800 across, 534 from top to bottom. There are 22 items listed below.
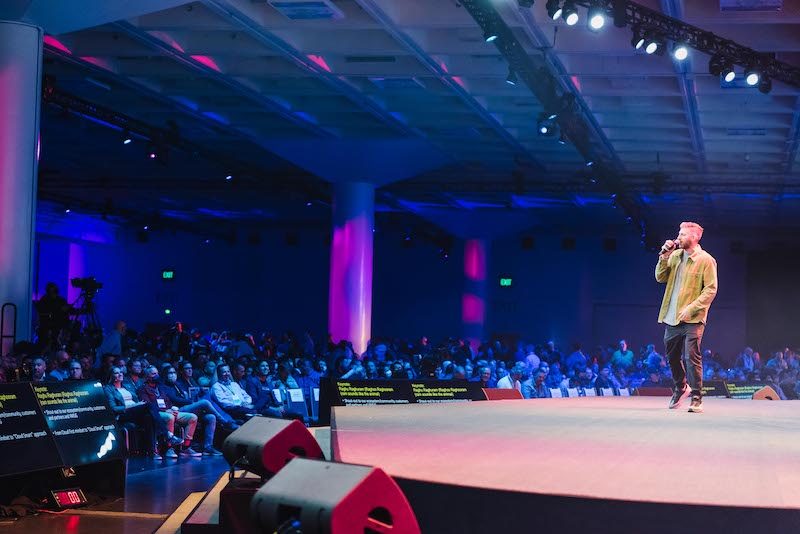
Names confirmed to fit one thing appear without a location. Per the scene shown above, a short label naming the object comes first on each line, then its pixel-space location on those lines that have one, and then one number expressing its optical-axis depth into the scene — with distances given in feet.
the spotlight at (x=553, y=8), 38.96
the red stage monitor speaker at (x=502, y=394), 39.53
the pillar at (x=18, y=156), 40.96
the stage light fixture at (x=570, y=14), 38.81
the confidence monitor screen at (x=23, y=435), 29.19
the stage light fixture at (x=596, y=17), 39.60
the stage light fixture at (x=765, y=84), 45.37
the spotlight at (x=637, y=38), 41.10
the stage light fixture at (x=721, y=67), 43.98
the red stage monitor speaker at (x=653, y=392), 45.52
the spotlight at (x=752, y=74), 44.91
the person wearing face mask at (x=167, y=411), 47.80
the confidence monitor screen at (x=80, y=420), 31.19
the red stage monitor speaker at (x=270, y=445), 15.49
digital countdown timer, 31.72
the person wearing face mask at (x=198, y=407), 50.37
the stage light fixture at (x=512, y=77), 47.16
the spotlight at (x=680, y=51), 41.88
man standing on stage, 27.25
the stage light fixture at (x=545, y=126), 53.98
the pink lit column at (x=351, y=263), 78.69
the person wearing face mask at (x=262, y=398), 54.81
